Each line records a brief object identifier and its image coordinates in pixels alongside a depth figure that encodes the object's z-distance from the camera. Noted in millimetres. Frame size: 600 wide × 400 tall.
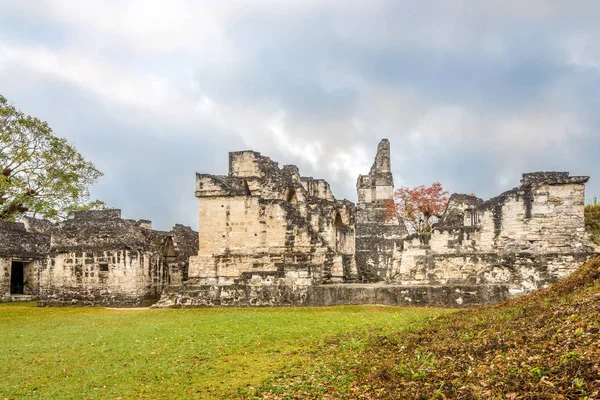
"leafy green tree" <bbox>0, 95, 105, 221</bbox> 25594
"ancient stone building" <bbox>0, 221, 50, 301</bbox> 24047
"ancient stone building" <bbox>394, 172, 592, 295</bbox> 16125
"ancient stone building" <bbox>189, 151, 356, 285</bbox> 17844
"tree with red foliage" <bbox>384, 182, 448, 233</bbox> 36219
